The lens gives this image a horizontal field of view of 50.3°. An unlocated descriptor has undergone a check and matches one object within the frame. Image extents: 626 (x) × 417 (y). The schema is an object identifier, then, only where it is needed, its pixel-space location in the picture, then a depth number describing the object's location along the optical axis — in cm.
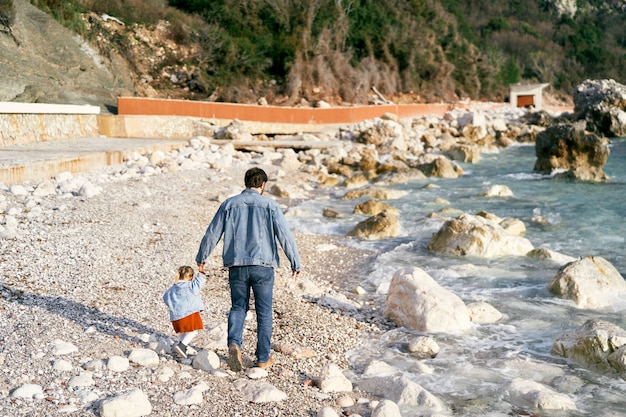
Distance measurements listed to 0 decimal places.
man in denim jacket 498
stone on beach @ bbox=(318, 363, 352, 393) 488
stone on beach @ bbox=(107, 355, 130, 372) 465
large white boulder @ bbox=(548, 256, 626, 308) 729
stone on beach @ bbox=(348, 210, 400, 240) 1097
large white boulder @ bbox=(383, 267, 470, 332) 642
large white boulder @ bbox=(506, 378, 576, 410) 475
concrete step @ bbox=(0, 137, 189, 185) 1238
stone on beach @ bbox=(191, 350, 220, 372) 492
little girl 514
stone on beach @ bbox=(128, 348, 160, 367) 485
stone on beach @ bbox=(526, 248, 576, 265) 921
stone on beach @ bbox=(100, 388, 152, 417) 401
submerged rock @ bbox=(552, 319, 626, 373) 543
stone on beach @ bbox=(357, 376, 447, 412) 473
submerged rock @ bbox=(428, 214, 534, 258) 952
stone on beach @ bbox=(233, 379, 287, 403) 452
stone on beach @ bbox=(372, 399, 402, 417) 430
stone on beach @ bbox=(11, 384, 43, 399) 417
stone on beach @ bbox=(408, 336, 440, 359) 581
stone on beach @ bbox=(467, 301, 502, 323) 675
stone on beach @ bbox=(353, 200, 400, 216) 1313
